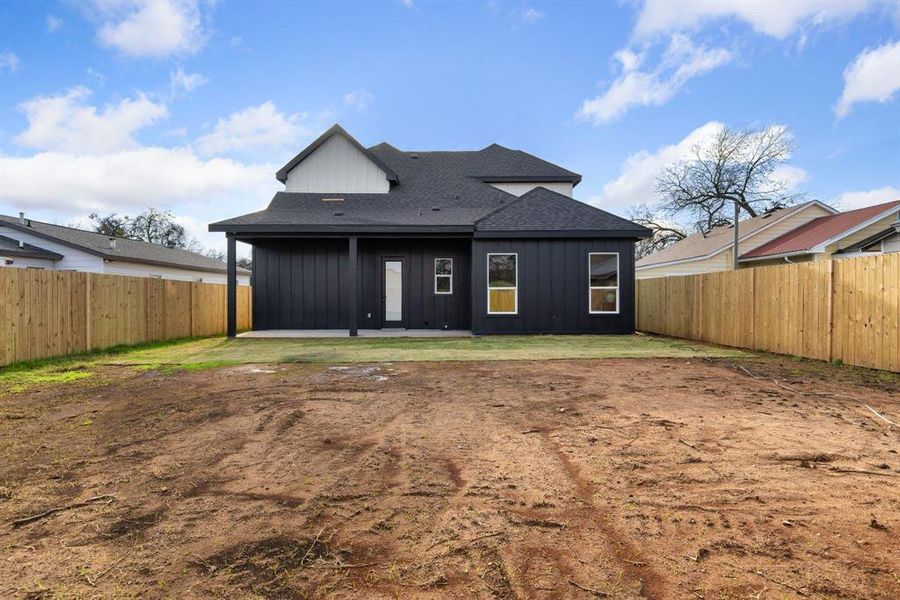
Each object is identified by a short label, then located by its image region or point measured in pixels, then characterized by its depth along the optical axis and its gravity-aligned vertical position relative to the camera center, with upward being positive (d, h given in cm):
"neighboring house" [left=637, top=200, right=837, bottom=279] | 1825 +274
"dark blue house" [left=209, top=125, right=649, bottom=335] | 1180 +148
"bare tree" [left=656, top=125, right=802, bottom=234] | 2764 +841
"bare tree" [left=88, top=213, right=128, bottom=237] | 3628 +667
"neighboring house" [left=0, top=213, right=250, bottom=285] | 1683 +209
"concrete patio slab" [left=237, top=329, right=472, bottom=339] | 1206 -95
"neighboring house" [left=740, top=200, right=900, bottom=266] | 1364 +218
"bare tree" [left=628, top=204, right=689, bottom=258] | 3178 +556
